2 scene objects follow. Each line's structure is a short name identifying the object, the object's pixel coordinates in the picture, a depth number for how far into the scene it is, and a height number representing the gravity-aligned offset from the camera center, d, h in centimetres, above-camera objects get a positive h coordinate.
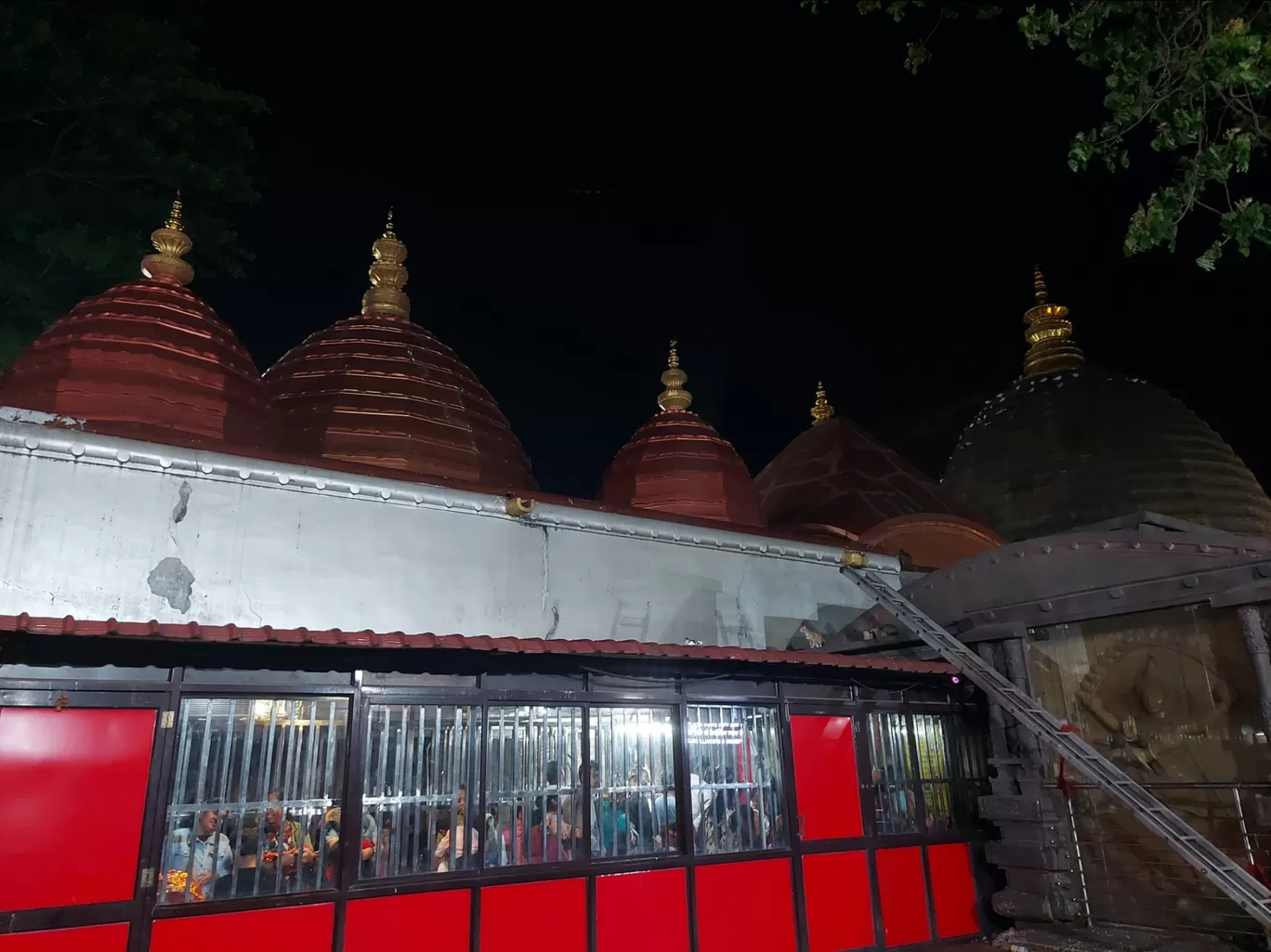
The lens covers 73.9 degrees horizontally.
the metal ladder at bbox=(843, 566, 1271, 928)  593 -21
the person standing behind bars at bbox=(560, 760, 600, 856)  702 -45
